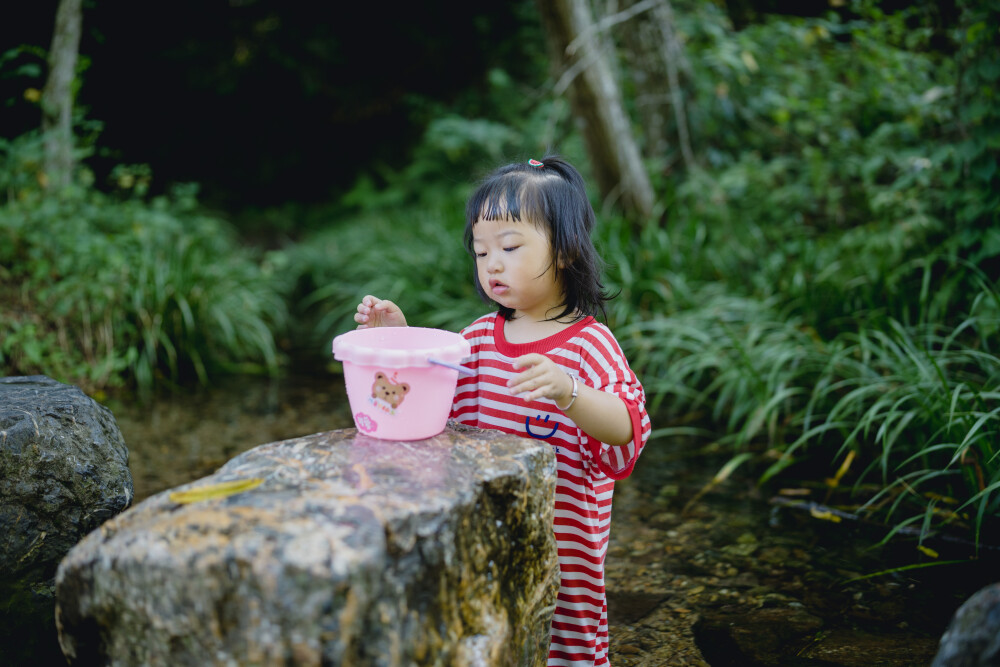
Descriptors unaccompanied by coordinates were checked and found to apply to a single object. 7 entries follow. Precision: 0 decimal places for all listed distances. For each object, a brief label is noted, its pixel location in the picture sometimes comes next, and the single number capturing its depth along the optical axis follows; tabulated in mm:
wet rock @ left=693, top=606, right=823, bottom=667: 2014
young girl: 1730
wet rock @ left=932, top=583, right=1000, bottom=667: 1142
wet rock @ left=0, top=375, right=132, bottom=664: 1977
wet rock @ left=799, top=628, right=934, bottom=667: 1950
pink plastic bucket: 1475
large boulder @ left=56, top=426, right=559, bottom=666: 1128
